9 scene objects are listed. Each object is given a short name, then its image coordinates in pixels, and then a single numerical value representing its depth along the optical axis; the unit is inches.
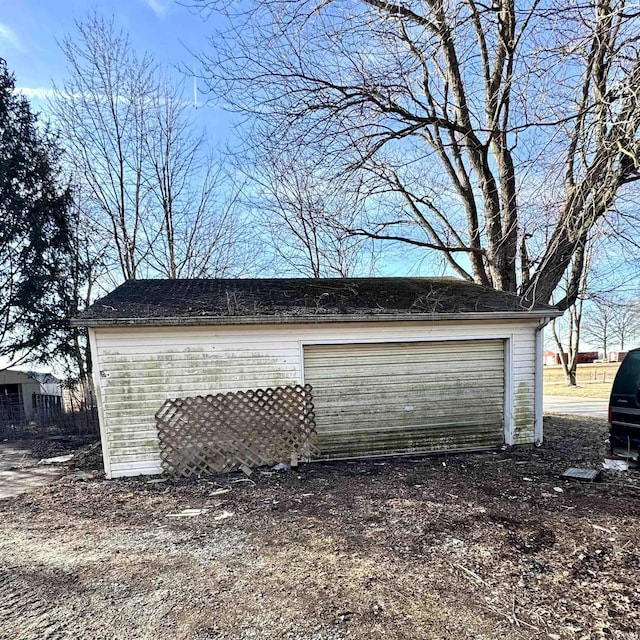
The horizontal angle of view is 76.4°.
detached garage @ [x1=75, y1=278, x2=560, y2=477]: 223.3
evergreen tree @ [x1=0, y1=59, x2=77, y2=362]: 448.1
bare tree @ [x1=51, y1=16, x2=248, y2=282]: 484.7
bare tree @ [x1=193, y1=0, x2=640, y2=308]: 176.6
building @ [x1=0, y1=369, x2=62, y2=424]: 401.1
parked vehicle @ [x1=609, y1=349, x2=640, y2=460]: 201.6
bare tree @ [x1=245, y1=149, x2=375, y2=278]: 303.9
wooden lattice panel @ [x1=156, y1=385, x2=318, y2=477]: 224.8
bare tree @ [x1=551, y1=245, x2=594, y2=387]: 799.1
